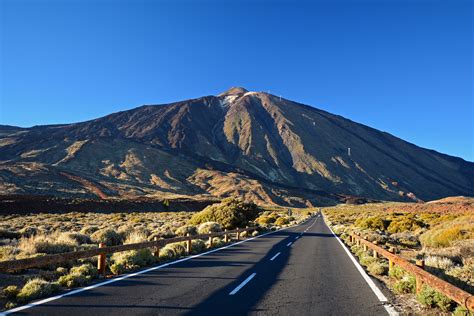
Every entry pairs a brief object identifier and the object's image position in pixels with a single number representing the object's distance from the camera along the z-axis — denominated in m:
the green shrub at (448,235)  19.95
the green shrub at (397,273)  11.10
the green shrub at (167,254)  15.22
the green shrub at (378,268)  12.50
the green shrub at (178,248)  16.30
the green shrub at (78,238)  18.23
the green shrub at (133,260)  11.99
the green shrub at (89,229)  24.48
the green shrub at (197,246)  18.57
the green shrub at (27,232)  22.54
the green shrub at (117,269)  11.41
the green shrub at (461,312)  6.52
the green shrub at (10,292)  7.87
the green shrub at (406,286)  9.50
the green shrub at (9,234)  21.49
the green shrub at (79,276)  9.34
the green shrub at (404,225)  32.09
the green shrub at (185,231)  24.55
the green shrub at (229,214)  35.94
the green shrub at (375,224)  37.00
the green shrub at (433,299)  7.57
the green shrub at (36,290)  7.74
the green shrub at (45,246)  14.18
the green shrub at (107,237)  19.45
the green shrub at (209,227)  27.33
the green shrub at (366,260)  14.49
